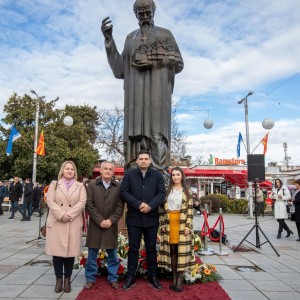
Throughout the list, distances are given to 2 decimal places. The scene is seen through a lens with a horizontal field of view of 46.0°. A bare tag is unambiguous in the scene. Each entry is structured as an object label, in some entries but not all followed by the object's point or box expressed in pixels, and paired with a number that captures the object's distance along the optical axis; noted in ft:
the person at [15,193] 52.05
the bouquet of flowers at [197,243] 22.66
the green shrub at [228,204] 71.77
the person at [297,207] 33.42
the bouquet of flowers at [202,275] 16.48
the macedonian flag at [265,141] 63.10
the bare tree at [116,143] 108.24
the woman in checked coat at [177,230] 15.71
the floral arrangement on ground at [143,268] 16.61
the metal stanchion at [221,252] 24.66
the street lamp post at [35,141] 69.42
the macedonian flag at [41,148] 63.98
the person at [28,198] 49.78
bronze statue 21.39
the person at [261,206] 67.08
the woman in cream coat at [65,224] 15.24
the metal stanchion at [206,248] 24.56
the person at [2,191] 56.85
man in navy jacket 15.47
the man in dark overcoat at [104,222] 15.58
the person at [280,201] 35.50
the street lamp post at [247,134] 61.00
